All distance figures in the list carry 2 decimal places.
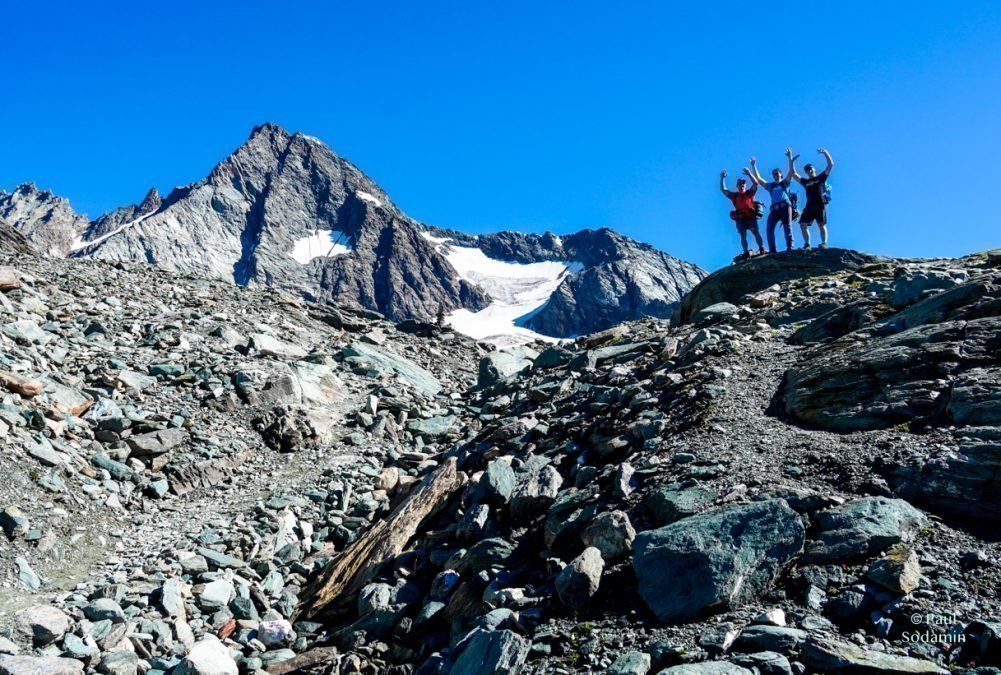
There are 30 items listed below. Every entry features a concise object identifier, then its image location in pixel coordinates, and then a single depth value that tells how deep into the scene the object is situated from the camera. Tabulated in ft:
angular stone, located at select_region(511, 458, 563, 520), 28.66
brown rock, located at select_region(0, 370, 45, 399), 38.65
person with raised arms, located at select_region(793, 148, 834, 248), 65.00
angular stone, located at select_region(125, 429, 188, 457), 40.47
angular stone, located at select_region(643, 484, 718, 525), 23.44
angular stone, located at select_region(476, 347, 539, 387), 71.20
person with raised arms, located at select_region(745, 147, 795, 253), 66.95
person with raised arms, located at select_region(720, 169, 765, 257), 70.14
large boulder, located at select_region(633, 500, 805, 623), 19.16
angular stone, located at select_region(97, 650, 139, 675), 23.51
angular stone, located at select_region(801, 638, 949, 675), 14.76
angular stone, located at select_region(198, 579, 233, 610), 28.65
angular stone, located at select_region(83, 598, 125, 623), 26.00
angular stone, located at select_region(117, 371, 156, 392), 46.52
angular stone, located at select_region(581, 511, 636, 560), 22.67
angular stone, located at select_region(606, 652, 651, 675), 17.02
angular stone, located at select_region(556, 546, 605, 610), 20.99
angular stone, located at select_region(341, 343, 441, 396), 68.33
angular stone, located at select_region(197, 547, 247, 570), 31.94
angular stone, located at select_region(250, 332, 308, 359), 60.85
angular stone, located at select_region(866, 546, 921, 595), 17.22
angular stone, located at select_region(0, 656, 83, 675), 21.80
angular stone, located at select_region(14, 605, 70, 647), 24.16
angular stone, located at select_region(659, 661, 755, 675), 15.64
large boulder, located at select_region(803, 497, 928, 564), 19.25
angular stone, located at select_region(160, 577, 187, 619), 27.27
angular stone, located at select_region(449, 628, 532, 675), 18.99
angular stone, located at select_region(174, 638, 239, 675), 23.59
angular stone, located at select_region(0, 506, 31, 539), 29.68
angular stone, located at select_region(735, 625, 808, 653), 16.29
